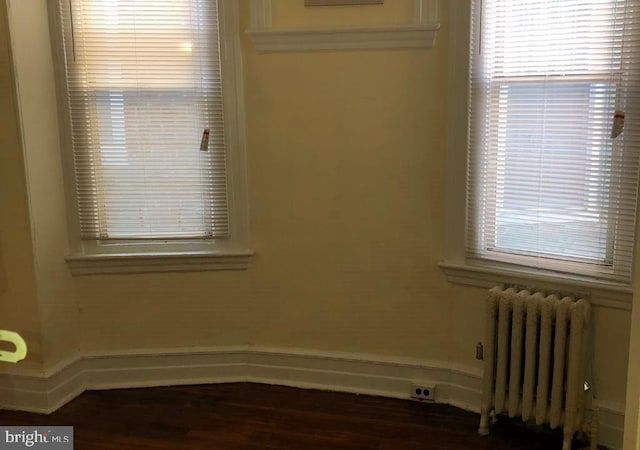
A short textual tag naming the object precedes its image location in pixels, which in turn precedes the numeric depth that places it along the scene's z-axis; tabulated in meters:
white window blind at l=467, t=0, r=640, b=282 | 2.43
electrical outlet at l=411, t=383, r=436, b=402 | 3.03
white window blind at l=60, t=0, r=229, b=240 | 2.95
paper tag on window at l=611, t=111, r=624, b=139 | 2.41
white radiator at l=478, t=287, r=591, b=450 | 2.52
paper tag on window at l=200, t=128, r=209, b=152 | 3.03
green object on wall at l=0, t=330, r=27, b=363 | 2.76
